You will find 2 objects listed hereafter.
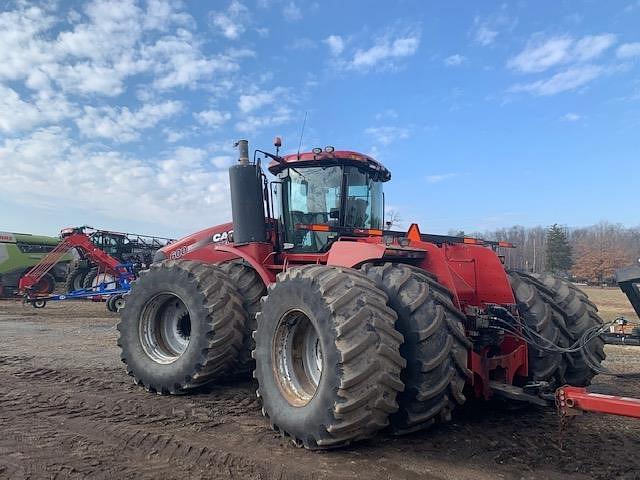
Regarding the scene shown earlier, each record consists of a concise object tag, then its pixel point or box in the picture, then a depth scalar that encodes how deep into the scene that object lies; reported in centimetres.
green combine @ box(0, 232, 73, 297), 2367
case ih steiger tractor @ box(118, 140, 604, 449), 411
